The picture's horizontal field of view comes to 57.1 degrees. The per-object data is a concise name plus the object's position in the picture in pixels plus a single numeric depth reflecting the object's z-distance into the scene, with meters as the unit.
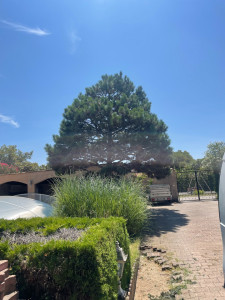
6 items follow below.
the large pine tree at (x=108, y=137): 9.49
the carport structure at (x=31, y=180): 17.16
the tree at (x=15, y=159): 32.01
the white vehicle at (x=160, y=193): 15.48
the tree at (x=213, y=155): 22.08
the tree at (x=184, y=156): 40.99
